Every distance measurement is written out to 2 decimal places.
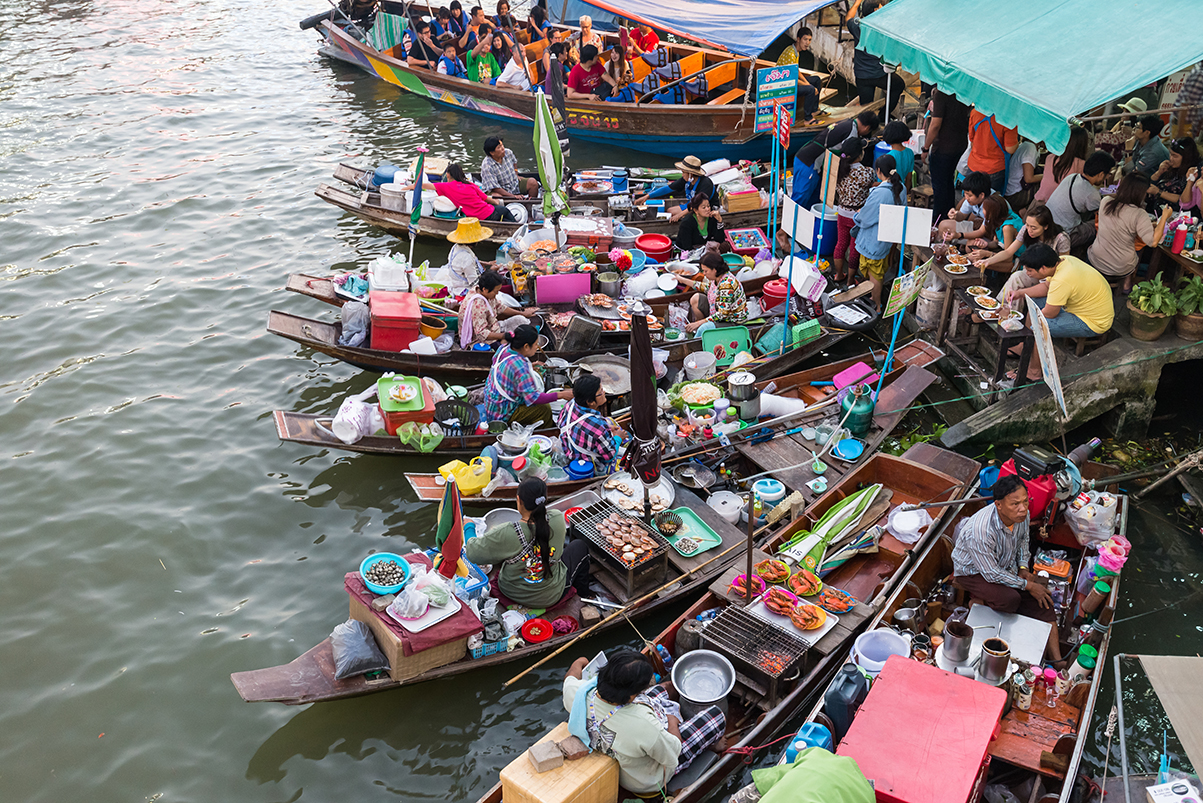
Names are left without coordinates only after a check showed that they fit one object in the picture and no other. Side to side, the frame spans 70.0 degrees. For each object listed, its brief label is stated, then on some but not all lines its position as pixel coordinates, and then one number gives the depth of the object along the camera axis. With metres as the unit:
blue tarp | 12.91
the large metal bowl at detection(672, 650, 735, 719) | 5.90
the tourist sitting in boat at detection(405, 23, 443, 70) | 18.08
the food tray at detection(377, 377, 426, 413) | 8.39
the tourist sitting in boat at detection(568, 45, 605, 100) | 15.90
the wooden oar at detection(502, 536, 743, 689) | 6.47
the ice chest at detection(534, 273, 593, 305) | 10.41
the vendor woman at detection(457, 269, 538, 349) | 9.51
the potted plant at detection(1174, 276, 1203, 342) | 8.10
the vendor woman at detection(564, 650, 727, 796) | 5.04
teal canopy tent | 7.61
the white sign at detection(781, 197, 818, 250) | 9.59
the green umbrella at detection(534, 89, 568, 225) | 9.86
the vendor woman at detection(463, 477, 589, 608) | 6.39
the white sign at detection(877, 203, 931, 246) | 8.11
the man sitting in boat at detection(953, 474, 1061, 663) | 6.15
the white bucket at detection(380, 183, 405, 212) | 12.85
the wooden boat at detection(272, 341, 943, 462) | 8.34
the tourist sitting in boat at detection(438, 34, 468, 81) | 17.56
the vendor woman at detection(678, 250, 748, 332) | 9.92
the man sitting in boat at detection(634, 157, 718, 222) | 11.94
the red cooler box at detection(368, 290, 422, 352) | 9.49
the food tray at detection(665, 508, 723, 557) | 7.26
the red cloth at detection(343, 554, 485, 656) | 6.05
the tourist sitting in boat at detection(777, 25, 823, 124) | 14.38
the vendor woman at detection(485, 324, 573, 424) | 8.41
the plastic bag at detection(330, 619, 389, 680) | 6.05
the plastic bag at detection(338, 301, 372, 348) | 9.68
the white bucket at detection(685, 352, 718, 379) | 9.24
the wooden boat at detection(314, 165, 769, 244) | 12.32
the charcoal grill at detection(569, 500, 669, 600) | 6.80
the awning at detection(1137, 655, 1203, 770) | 4.07
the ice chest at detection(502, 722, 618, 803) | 4.98
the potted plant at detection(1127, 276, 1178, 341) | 8.15
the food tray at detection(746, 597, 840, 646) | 6.26
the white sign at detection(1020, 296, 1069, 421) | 6.56
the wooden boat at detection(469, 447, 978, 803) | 5.71
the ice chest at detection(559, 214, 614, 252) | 11.54
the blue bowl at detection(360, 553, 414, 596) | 6.29
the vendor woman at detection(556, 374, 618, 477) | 7.85
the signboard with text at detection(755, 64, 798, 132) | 9.80
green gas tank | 8.18
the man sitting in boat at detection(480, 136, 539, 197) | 12.96
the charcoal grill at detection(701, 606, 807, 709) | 5.99
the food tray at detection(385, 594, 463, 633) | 6.13
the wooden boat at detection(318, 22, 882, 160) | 14.84
